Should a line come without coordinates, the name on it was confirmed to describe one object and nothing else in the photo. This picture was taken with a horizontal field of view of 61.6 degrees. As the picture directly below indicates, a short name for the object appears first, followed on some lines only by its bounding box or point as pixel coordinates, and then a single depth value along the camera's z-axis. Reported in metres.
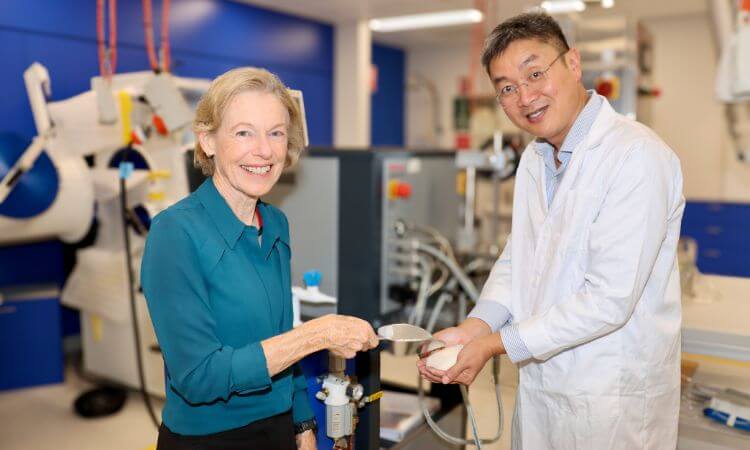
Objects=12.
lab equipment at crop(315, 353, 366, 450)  1.36
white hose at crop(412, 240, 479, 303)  2.29
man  1.16
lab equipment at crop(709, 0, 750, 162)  2.63
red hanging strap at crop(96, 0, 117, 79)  4.01
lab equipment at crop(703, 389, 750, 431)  1.65
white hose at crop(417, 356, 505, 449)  1.61
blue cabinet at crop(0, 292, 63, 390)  3.36
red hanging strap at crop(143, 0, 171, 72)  2.86
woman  1.02
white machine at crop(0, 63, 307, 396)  2.90
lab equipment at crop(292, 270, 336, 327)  1.58
